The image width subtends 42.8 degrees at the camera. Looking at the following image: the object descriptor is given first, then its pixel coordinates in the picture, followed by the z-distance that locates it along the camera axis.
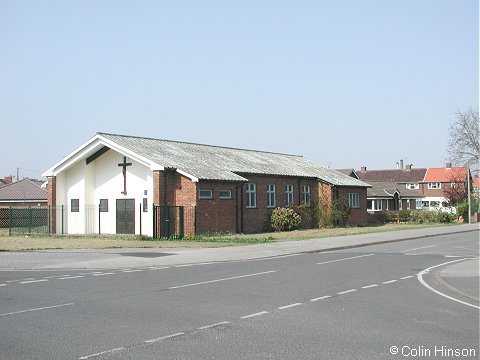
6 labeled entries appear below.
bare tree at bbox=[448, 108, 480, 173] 61.78
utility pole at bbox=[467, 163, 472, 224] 54.57
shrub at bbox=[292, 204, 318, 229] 41.50
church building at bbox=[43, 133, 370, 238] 32.75
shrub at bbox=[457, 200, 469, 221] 61.65
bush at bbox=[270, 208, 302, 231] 38.88
